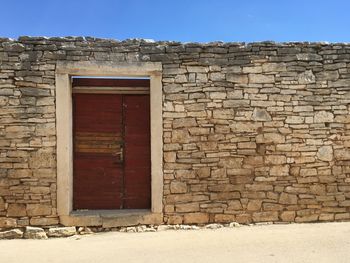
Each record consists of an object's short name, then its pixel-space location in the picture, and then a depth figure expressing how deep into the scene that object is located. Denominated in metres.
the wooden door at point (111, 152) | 5.77
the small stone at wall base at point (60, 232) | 5.27
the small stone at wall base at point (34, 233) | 5.22
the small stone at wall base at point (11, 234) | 5.21
